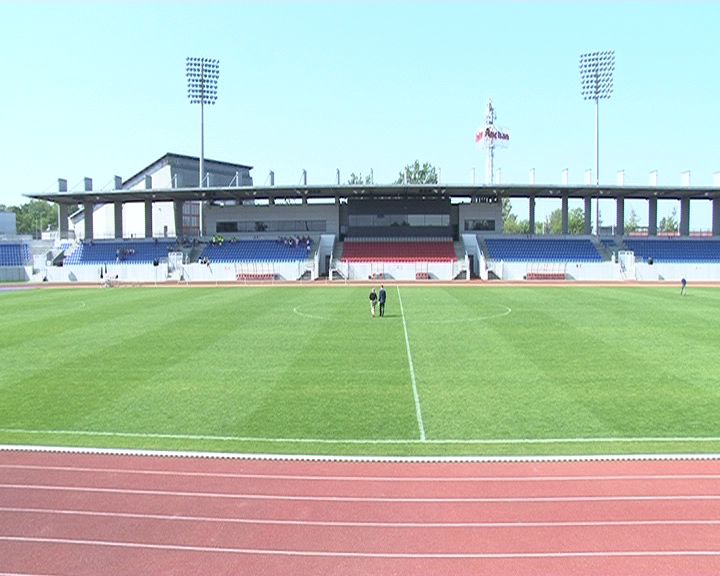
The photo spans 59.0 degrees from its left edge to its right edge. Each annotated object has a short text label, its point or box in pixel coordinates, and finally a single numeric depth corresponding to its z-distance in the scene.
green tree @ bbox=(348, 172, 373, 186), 124.65
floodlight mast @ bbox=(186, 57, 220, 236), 61.97
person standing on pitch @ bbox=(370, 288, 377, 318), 26.20
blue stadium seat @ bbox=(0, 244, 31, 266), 60.94
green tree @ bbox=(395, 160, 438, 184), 114.69
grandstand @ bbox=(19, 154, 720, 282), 53.28
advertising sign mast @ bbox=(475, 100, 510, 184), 62.44
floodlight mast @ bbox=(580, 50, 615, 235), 58.62
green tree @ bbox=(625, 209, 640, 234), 130.21
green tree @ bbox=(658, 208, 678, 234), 123.58
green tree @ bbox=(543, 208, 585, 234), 114.66
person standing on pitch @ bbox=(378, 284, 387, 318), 26.81
